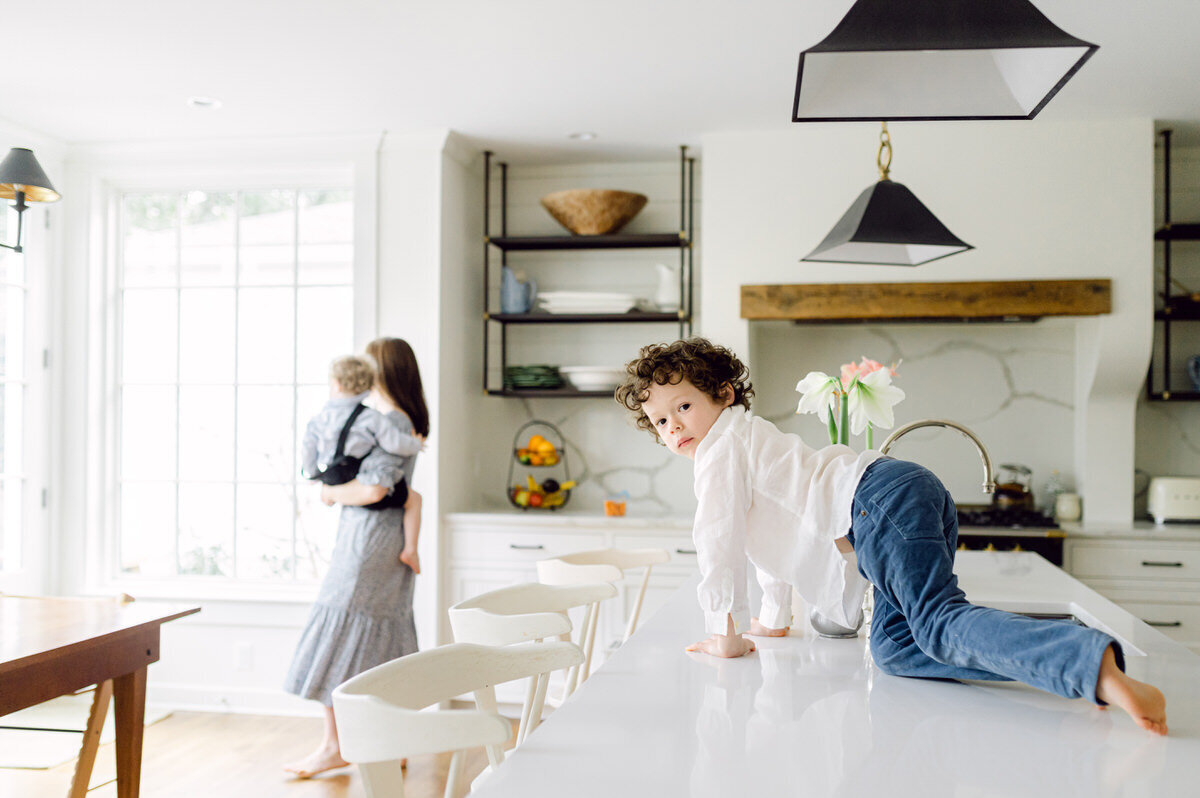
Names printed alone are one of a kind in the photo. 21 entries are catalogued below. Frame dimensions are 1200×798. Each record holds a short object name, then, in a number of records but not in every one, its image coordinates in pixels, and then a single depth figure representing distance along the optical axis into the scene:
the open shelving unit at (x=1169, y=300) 3.79
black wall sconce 2.50
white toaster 3.74
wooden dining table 1.93
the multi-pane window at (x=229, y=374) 4.20
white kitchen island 0.90
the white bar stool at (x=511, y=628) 1.47
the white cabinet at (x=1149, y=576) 3.49
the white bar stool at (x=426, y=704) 0.94
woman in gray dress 3.15
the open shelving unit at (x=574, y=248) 4.12
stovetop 3.68
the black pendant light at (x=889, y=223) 2.25
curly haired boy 1.13
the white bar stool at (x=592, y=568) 2.23
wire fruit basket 4.23
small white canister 3.88
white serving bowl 4.16
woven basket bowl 4.13
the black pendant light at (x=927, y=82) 1.31
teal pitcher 4.27
